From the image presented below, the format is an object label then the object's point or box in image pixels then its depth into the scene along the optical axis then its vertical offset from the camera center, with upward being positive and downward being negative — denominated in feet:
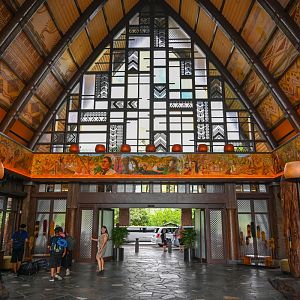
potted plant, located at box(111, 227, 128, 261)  44.09 -0.64
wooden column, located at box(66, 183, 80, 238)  41.96 +3.41
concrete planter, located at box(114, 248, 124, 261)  44.23 -2.50
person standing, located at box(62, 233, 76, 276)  30.73 -2.00
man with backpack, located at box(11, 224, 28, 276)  30.58 -1.26
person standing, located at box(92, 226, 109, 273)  30.50 -1.01
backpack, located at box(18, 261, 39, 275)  29.81 -3.05
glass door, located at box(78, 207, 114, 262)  42.32 +0.62
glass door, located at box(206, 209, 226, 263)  42.16 +0.00
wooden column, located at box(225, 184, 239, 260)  41.63 +1.40
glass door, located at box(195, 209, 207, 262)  43.83 -0.15
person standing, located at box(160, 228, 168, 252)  62.49 -0.11
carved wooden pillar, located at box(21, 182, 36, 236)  42.78 +3.39
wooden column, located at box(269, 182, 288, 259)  41.91 +2.00
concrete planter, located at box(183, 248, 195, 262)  43.97 -2.48
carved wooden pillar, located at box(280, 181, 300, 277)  21.15 +0.83
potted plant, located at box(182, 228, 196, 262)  44.16 -0.83
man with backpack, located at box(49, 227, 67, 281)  27.17 -1.18
